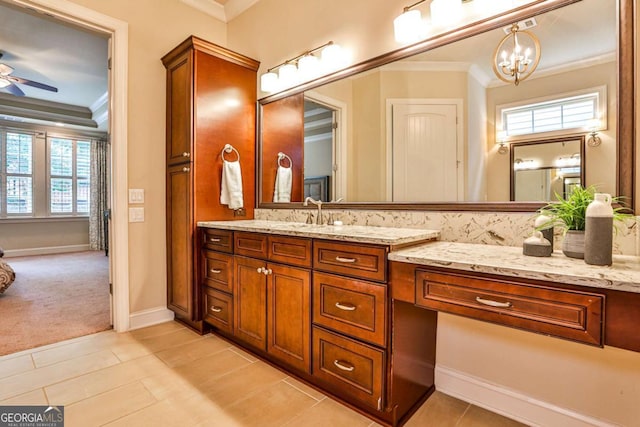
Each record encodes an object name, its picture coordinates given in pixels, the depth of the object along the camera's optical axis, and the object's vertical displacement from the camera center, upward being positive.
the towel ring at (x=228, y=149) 2.66 +0.51
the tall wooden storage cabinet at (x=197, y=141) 2.49 +0.57
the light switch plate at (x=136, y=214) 2.60 -0.03
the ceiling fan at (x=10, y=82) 3.78 +1.58
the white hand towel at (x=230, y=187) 2.64 +0.19
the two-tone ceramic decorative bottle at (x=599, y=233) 1.09 -0.08
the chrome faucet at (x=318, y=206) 2.30 +0.03
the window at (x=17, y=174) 5.95 +0.69
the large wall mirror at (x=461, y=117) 1.35 +0.52
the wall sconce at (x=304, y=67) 2.26 +1.08
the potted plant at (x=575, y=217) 1.22 -0.02
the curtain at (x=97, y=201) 6.85 +0.21
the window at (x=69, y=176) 6.52 +0.72
